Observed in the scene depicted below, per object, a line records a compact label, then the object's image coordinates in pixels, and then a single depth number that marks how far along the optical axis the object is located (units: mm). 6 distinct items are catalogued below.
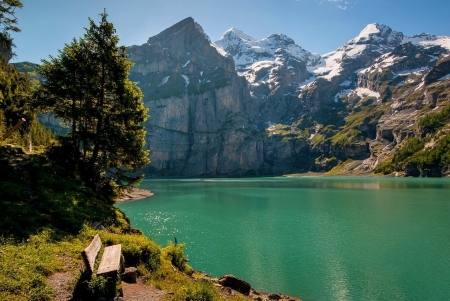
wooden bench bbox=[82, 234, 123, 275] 11662
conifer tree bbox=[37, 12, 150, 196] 27594
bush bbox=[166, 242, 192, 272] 21344
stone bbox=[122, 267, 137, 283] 14273
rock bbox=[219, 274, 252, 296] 20983
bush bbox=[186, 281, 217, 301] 12711
